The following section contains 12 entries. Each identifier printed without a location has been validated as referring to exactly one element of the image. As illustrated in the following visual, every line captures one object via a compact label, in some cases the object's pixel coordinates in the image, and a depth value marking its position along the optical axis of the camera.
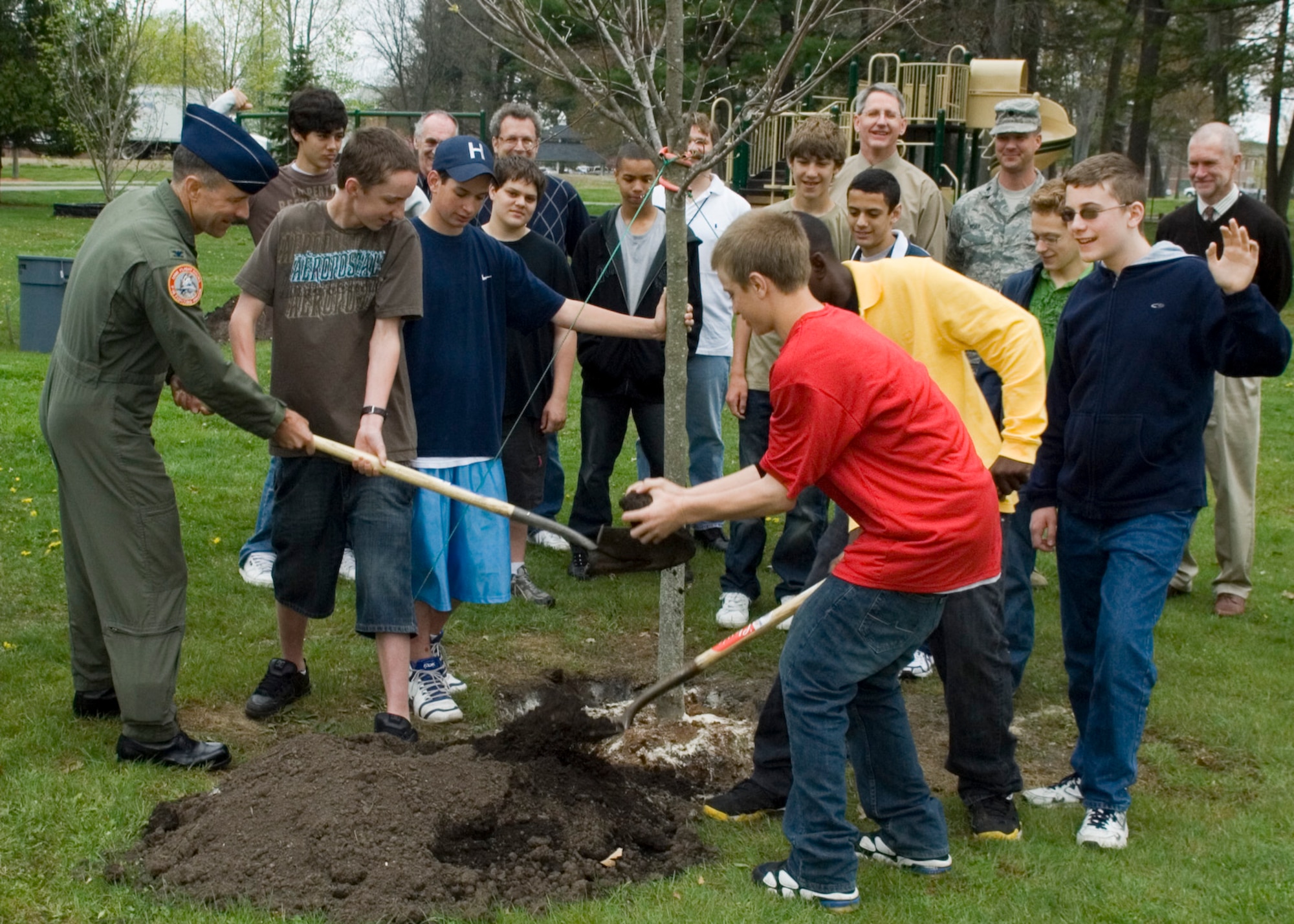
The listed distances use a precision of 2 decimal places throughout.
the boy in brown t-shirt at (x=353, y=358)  4.90
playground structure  17.36
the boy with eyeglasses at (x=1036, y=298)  5.28
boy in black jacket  7.12
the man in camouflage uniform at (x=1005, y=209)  6.64
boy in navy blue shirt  5.23
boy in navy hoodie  4.29
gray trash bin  13.88
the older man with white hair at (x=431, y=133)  7.86
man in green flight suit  4.39
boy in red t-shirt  3.54
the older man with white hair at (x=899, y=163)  6.85
